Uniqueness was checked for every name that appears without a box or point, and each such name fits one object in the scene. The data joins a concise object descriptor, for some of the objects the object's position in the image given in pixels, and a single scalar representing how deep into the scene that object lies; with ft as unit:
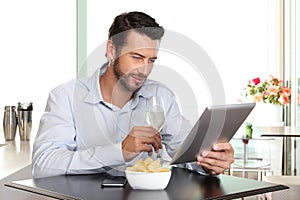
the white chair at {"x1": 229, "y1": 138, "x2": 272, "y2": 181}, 14.23
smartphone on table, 5.33
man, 6.29
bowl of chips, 5.20
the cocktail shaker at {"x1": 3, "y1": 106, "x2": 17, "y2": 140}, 11.29
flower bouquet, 16.43
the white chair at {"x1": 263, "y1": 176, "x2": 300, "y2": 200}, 10.18
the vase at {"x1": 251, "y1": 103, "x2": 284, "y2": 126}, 17.04
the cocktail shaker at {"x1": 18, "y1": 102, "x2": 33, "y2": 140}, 11.31
